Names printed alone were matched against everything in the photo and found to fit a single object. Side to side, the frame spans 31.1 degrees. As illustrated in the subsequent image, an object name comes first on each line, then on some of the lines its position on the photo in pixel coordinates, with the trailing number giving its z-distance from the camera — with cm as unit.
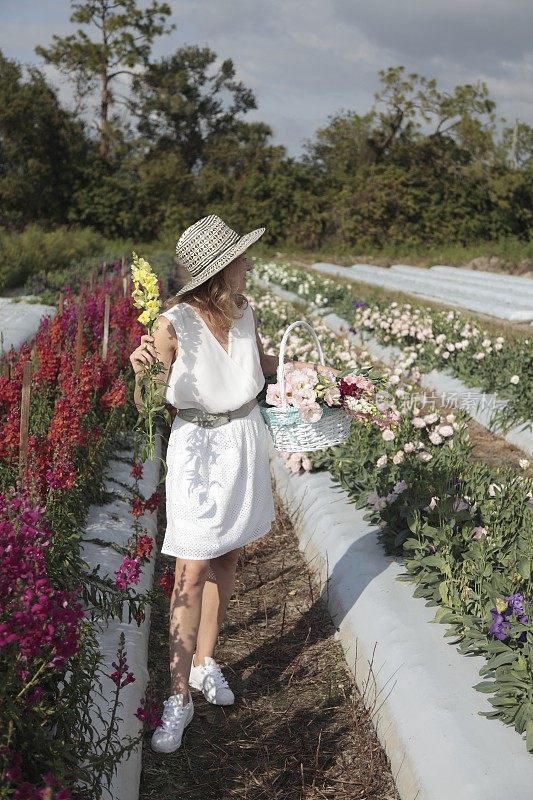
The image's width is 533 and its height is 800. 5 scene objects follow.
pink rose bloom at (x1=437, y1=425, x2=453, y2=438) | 496
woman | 299
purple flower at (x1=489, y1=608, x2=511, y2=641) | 290
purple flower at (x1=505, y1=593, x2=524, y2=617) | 294
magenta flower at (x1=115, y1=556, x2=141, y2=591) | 257
